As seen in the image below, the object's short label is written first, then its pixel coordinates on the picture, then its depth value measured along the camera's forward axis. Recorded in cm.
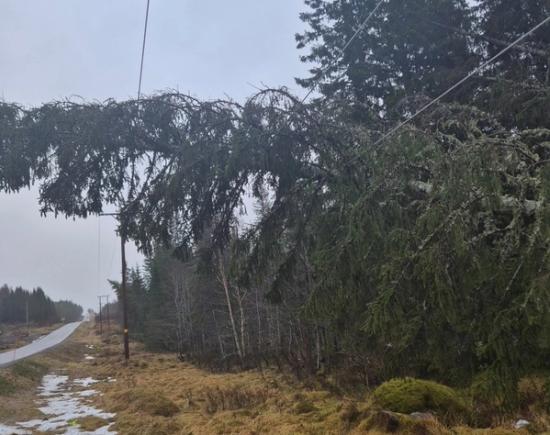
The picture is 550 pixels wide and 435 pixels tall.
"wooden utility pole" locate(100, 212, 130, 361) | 2337
